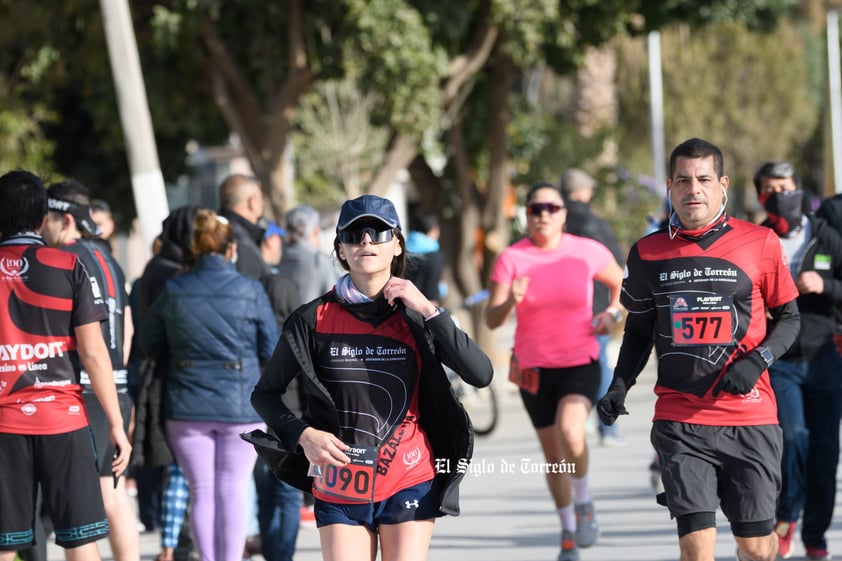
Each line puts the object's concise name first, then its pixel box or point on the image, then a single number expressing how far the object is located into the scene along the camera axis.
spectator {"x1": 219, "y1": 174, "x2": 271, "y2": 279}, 16.97
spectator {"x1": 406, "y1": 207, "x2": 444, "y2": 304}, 24.86
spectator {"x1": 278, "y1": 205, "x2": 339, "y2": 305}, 18.66
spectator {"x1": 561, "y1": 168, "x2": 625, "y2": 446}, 21.87
